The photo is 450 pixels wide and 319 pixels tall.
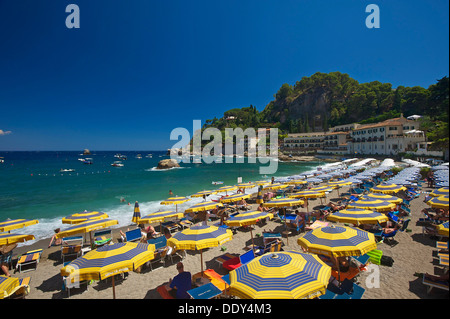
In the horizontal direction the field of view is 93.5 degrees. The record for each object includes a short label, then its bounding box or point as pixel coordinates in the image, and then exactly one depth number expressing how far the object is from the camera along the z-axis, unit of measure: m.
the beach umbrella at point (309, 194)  12.73
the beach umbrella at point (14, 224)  9.21
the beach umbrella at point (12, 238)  7.64
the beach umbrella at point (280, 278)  3.51
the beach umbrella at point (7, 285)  4.72
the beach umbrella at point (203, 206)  11.23
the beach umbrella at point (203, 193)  16.78
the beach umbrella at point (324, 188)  14.07
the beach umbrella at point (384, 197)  10.55
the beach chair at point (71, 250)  8.83
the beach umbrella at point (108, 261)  4.61
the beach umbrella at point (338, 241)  5.09
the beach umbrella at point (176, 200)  13.38
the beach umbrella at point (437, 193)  8.57
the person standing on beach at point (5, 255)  7.97
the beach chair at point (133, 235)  9.73
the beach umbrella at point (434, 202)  7.13
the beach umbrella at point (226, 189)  19.12
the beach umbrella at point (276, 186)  17.86
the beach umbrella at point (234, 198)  13.09
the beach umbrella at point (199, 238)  6.07
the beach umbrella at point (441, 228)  4.09
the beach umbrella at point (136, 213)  11.36
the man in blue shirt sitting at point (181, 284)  5.15
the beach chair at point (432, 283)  4.77
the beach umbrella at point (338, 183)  16.27
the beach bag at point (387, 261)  6.66
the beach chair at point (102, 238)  9.48
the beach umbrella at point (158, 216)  9.95
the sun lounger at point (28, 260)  8.07
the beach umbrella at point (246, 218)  8.24
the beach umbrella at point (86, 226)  8.35
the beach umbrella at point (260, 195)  15.47
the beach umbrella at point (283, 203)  10.48
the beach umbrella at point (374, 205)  9.23
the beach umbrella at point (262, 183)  20.79
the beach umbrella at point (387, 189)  12.61
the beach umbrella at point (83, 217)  9.94
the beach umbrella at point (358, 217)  7.70
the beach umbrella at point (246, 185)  19.43
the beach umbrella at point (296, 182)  19.53
